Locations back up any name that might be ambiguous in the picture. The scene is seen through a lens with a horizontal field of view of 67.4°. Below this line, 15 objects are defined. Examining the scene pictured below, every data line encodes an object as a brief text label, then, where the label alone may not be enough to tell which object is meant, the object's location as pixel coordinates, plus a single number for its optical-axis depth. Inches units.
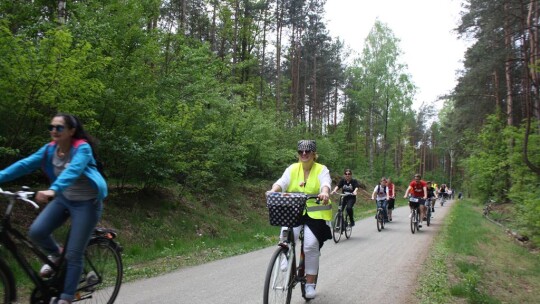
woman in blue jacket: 151.3
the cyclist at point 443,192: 1407.5
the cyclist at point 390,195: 647.1
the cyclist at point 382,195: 605.3
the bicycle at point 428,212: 663.9
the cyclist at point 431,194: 692.1
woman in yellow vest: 194.1
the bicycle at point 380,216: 589.9
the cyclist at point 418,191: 594.4
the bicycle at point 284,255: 171.2
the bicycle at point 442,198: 1413.6
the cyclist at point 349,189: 513.3
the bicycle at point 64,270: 141.0
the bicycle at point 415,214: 576.1
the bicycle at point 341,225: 467.8
